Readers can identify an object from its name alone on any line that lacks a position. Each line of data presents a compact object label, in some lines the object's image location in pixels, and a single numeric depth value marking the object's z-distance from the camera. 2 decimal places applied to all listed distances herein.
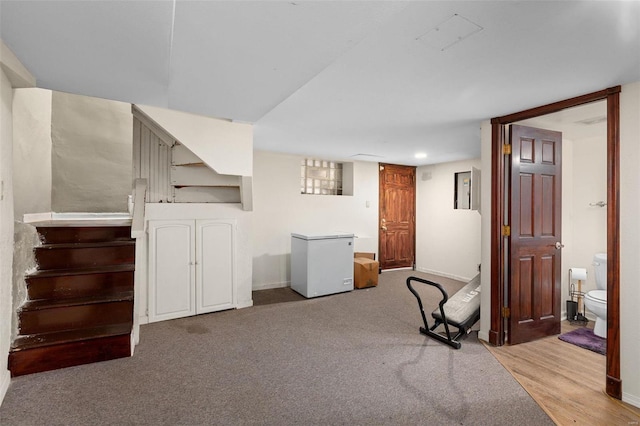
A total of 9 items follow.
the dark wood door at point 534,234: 2.96
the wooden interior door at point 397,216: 6.30
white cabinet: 3.41
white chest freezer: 4.48
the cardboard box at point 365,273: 4.98
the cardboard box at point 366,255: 5.68
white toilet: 2.93
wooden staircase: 2.35
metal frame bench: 2.93
